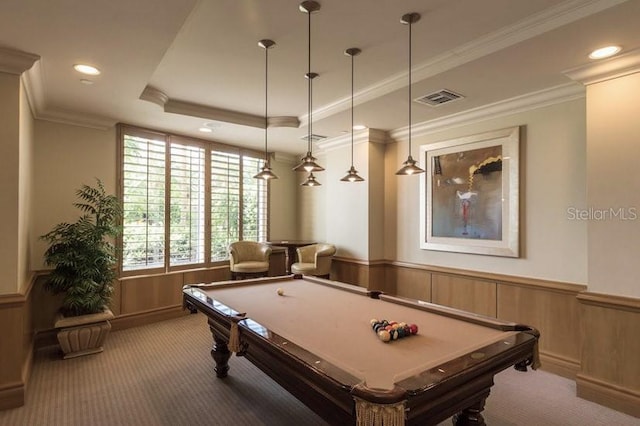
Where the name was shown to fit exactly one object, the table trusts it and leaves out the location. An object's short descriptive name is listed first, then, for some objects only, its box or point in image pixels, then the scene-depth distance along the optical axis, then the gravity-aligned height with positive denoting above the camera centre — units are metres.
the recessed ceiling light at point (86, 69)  2.87 +1.27
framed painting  3.75 +0.28
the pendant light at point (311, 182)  3.59 +0.37
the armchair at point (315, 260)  5.10 -0.69
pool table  1.31 -0.67
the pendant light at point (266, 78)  2.75 +1.41
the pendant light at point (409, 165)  2.40 +0.42
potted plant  3.55 -0.65
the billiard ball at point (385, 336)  1.82 -0.63
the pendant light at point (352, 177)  3.35 +0.40
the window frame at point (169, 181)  4.62 +0.54
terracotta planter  3.54 -1.24
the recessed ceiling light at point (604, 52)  2.54 +1.27
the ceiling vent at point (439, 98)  3.48 +1.27
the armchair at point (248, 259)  5.17 -0.68
